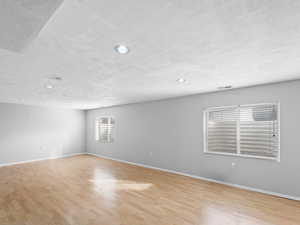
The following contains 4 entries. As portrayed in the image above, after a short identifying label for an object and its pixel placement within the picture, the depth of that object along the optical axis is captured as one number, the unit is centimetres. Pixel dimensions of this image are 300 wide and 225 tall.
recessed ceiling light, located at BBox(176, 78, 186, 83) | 287
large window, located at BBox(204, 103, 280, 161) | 319
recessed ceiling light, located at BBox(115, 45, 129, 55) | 163
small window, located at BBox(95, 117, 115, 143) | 663
